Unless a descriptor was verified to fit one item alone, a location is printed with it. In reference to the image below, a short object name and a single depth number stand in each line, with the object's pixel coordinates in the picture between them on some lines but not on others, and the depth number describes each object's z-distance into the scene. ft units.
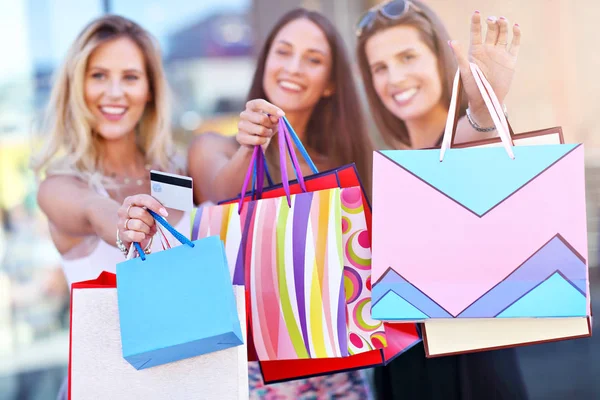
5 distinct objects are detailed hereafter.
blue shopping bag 9.65
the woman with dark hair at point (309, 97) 11.31
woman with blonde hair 11.26
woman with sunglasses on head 10.70
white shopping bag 9.75
